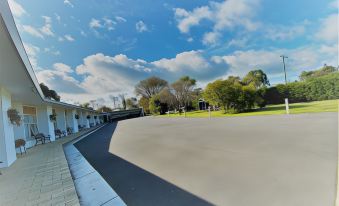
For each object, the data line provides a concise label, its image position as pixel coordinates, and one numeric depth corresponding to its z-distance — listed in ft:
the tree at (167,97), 149.38
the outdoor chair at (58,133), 54.63
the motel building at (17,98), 12.59
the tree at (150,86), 185.16
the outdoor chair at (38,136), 42.39
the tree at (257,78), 163.34
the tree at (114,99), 269.03
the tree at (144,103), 183.52
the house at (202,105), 149.73
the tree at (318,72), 142.56
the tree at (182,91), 149.59
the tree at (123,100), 254.78
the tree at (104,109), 219.98
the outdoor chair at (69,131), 65.30
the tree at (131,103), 243.60
